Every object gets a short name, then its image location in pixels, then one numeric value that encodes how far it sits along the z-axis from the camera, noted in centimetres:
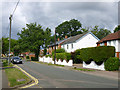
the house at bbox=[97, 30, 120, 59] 2779
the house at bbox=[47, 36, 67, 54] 5670
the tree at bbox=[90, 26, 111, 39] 6385
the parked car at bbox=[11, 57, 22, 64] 3067
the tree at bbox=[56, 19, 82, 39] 7975
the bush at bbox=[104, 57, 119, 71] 1650
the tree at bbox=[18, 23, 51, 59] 4897
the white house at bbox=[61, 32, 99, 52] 3956
